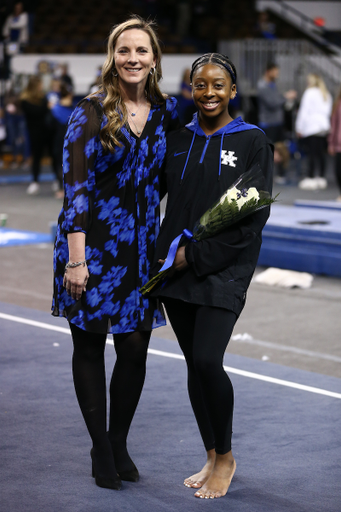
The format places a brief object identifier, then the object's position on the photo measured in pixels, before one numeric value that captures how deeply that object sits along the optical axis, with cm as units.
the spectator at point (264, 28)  2250
